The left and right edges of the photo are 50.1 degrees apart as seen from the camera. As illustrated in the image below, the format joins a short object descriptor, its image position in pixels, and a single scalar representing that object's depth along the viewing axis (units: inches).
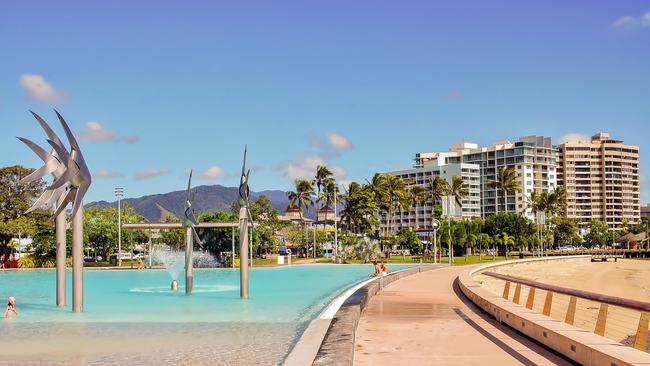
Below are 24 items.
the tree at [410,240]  3917.3
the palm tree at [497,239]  4475.9
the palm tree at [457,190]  5879.4
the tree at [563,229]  7140.8
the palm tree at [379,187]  4399.6
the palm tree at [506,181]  6117.1
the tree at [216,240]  3361.2
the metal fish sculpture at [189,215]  1145.4
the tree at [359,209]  3853.3
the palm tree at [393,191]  4497.0
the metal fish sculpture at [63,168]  829.3
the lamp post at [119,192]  3695.9
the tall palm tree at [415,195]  5355.8
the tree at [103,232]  3351.4
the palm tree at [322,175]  4763.8
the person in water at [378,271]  1524.4
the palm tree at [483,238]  4261.8
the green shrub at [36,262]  2760.8
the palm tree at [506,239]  4393.7
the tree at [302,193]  5012.3
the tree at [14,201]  3021.7
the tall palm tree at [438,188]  5994.1
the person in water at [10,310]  886.4
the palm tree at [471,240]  4086.6
